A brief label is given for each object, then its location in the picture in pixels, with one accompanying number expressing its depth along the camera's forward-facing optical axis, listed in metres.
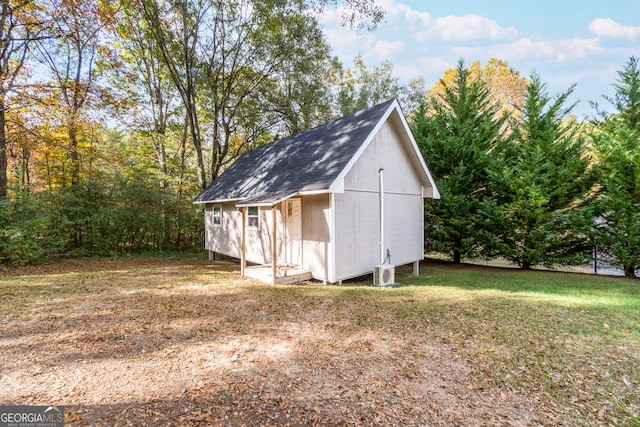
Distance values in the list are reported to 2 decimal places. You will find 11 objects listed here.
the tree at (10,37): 10.27
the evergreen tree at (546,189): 10.20
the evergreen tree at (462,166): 11.49
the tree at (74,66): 11.03
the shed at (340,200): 7.93
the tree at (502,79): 26.16
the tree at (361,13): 7.73
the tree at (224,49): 14.25
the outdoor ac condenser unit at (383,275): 8.28
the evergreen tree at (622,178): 9.34
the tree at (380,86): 24.66
